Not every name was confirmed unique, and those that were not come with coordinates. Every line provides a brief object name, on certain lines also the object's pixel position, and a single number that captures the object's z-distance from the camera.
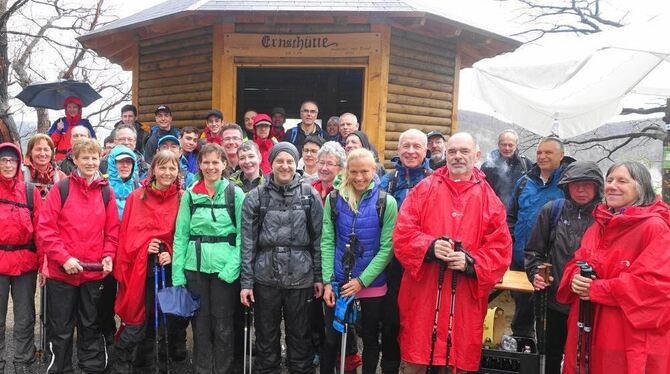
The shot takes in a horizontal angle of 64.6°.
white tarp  4.64
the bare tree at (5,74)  11.30
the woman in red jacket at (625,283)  3.10
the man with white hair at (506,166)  6.07
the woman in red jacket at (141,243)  4.23
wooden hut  7.55
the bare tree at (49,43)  18.19
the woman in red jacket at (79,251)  4.14
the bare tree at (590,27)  17.92
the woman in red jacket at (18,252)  4.20
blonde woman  3.91
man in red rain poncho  3.52
